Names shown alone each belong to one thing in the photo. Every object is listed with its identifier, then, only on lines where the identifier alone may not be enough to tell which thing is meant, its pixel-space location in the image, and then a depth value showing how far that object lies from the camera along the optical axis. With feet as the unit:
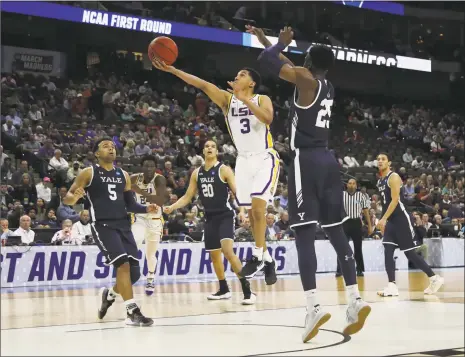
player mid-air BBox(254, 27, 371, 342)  21.21
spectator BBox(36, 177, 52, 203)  54.39
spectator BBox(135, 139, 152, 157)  64.85
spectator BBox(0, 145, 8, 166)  55.60
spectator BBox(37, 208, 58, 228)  50.01
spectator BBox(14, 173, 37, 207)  52.95
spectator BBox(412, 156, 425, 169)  89.57
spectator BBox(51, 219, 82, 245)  47.55
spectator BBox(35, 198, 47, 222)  52.01
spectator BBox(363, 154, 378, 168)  83.51
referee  50.47
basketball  27.81
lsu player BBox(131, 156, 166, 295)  39.91
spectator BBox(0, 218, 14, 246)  45.01
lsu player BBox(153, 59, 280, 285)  28.45
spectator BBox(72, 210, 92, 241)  48.78
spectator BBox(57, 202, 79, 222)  51.44
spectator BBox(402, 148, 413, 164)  91.30
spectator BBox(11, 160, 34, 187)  54.24
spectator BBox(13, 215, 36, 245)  46.21
